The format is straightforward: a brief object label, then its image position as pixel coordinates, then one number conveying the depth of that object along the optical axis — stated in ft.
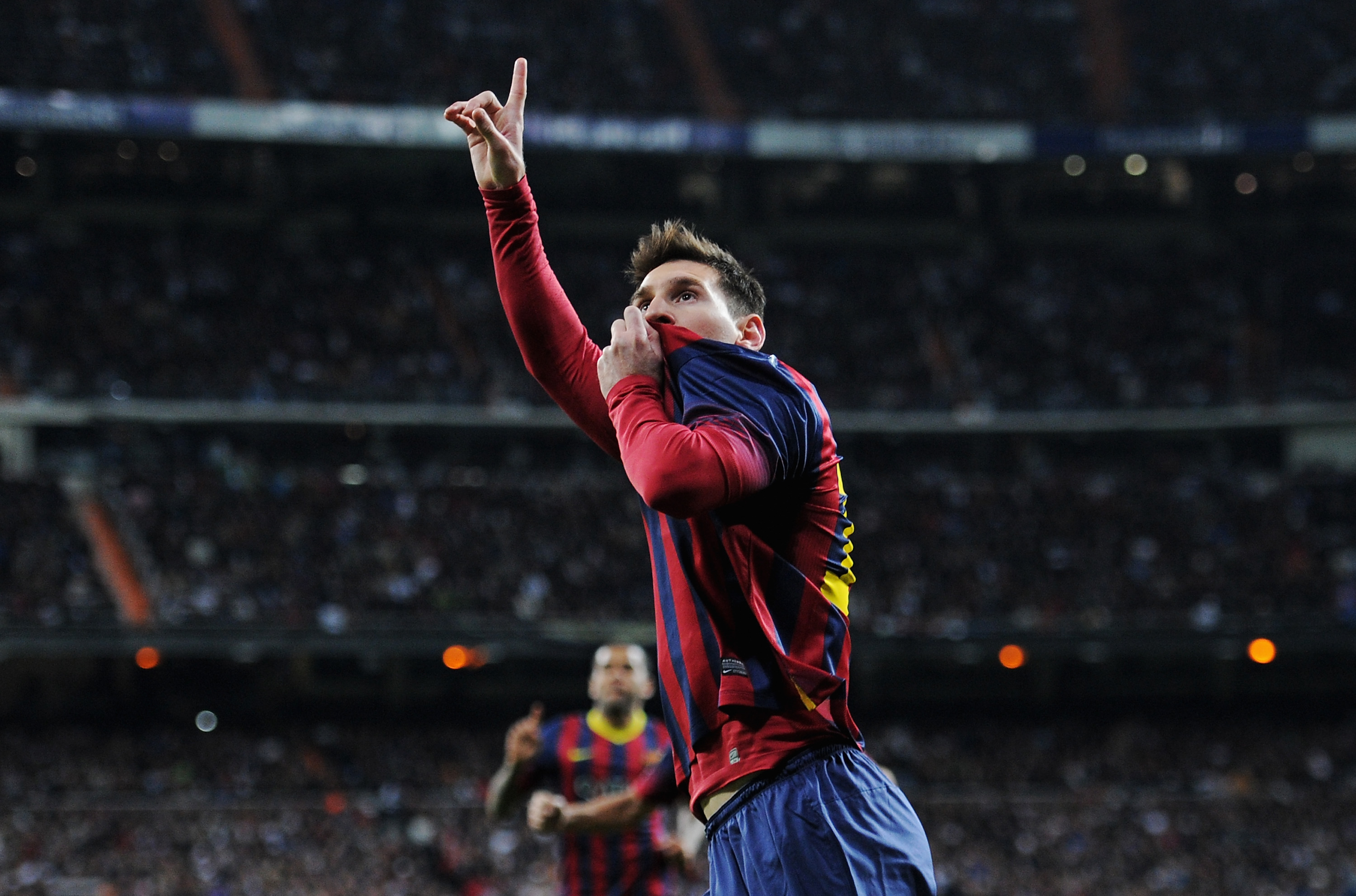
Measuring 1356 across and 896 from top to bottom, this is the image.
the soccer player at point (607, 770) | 24.71
